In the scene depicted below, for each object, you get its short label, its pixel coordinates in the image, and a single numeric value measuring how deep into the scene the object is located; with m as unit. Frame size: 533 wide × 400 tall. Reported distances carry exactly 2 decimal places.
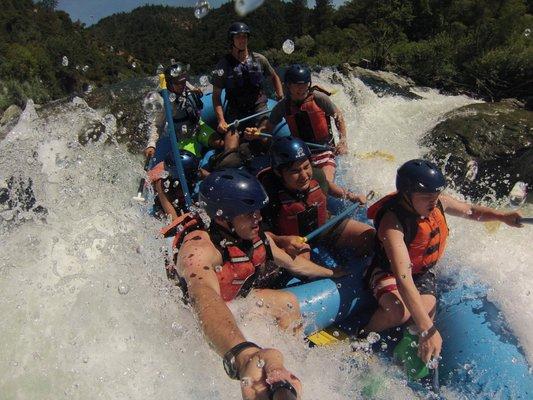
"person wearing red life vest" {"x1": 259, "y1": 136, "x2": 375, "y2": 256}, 3.20
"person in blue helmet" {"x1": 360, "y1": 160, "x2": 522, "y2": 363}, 2.62
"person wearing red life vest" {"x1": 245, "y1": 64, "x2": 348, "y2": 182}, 4.40
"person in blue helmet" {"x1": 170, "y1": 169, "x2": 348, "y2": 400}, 2.09
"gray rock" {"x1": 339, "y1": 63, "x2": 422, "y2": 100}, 13.65
